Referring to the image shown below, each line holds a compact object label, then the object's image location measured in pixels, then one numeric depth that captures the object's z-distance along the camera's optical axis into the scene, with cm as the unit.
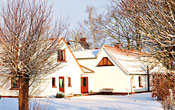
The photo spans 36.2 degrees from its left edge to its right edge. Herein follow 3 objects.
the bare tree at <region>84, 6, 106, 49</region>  4303
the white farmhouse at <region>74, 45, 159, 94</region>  2958
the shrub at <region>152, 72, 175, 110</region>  1905
